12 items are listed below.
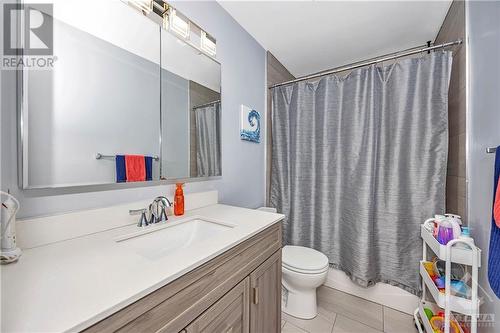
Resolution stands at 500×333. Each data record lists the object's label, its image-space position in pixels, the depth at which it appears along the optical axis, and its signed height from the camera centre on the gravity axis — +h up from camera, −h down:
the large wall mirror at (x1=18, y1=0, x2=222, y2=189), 0.75 +0.31
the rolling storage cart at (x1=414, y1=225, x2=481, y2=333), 0.99 -0.61
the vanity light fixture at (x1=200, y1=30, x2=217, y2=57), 1.37 +0.85
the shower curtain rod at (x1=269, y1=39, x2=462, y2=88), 1.34 +0.83
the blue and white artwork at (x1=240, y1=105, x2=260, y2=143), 1.71 +0.37
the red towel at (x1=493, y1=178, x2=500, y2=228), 0.75 -0.17
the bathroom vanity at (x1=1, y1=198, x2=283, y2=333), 0.44 -0.29
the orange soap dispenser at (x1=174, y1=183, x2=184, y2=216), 1.13 -0.20
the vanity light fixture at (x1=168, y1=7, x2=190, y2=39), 1.18 +0.86
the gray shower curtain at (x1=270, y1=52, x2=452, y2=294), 1.47 +0.01
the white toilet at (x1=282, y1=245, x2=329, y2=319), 1.44 -0.83
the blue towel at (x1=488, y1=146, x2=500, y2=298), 0.77 -0.35
